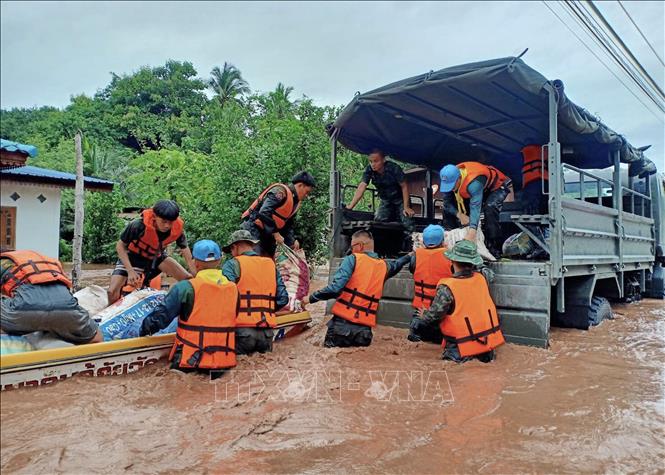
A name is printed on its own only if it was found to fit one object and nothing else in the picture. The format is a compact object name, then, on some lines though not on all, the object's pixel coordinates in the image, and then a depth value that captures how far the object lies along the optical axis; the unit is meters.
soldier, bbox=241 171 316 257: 5.41
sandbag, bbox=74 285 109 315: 4.30
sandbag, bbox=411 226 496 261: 5.22
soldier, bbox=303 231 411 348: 4.67
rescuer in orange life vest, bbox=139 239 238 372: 3.67
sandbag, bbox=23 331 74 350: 1.64
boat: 2.16
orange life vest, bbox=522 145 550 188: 6.60
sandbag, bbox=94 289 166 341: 3.90
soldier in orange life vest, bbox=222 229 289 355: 4.22
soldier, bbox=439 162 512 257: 5.41
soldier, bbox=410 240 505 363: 4.13
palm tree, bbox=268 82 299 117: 21.14
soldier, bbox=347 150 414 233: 6.95
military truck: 4.94
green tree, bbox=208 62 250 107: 31.94
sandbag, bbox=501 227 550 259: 5.46
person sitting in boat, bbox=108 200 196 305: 4.89
